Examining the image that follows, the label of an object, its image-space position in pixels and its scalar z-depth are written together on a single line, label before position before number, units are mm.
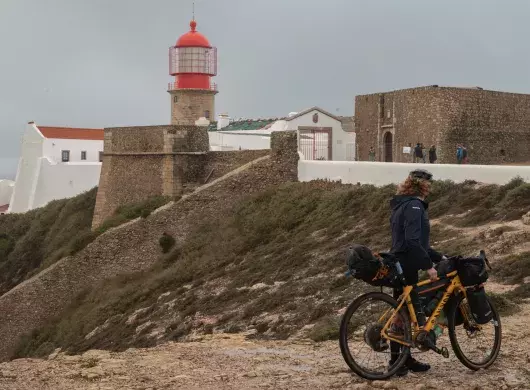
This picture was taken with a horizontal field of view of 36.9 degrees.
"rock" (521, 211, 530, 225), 12531
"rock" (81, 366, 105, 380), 6555
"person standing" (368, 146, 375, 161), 27047
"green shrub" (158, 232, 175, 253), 22031
